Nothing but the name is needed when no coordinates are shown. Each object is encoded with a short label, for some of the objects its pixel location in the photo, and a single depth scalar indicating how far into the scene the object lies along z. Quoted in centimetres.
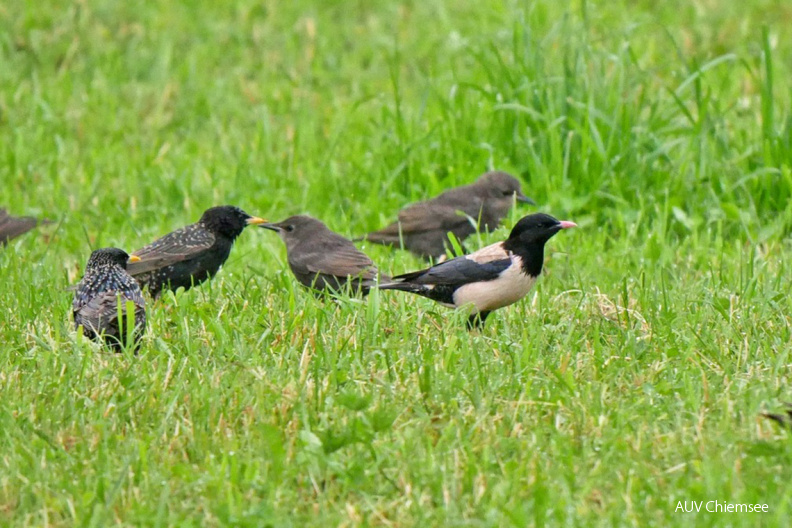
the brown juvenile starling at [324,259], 1512
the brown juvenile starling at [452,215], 1756
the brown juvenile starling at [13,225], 1714
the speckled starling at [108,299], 1187
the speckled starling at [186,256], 1495
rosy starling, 1308
